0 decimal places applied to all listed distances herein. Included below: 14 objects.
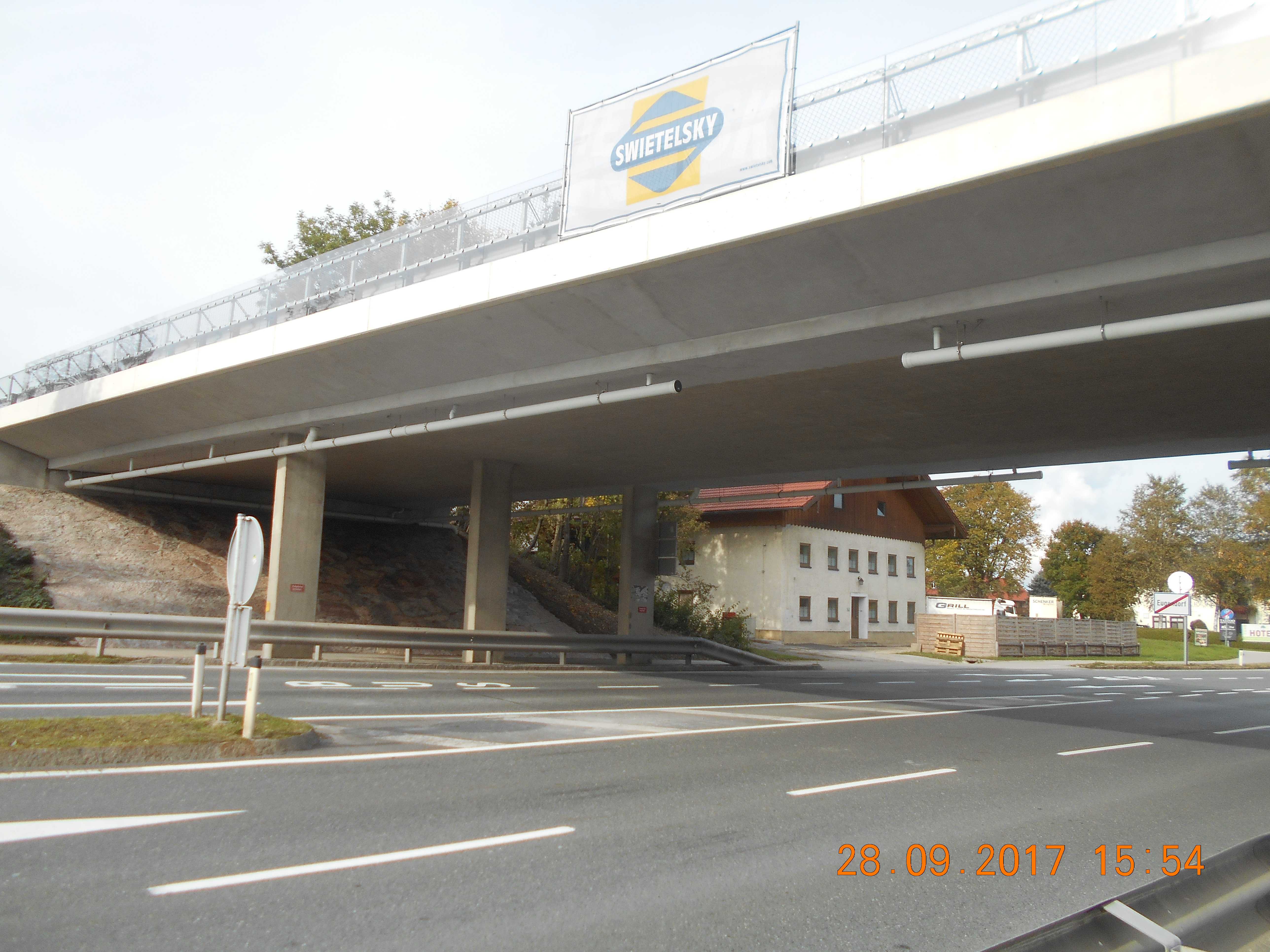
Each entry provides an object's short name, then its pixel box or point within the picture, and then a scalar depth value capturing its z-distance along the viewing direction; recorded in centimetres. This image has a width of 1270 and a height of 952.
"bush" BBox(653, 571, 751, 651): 3089
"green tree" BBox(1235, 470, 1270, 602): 5981
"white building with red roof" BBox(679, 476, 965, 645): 3941
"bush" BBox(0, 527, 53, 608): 2200
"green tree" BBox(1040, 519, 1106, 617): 9944
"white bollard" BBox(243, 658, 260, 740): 793
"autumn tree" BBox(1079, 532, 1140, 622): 6756
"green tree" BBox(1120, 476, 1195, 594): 6662
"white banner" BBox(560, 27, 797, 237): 1110
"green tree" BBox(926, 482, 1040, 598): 6456
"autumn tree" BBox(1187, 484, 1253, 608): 6706
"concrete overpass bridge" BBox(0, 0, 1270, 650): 861
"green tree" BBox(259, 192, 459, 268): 4338
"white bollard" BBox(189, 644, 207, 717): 850
